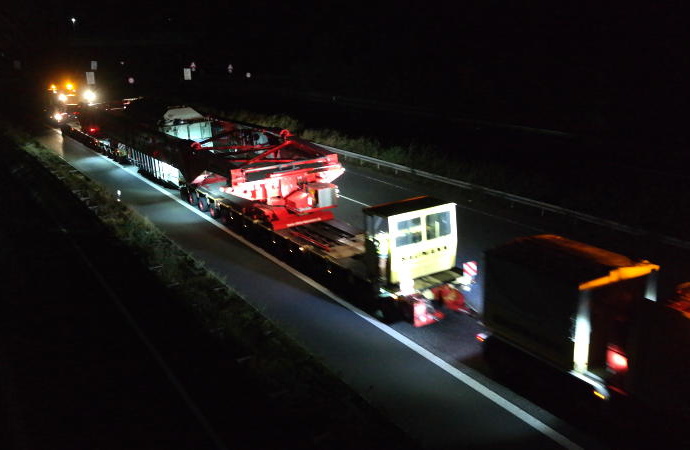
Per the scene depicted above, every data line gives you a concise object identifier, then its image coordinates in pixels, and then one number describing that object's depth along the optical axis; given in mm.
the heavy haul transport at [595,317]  7770
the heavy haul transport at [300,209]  12117
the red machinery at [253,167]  17125
